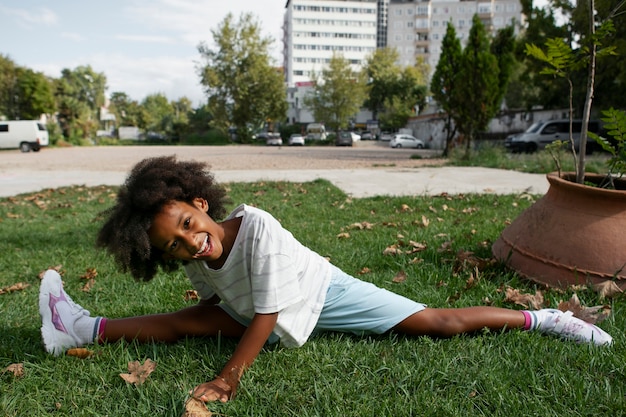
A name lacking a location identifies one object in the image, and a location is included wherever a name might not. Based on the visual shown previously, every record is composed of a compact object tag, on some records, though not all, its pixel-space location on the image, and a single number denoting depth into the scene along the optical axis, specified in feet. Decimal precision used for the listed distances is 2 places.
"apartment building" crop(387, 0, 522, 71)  325.42
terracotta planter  8.98
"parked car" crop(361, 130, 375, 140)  205.57
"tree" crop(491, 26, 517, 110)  51.72
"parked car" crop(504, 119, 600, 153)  71.31
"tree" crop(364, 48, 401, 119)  215.51
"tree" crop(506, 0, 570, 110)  74.84
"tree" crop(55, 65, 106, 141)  147.95
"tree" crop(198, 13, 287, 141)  165.07
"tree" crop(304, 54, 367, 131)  172.35
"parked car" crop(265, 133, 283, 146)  149.92
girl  6.17
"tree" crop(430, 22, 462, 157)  52.91
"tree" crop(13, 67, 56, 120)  132.36
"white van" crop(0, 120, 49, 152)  100.73
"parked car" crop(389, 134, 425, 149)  125.16
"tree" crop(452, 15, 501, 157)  48.83
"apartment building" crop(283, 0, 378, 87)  344.28
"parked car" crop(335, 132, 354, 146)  135.23
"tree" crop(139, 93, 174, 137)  210.81
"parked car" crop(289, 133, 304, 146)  147.43
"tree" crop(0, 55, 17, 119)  129.59
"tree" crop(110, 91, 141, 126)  242.56
